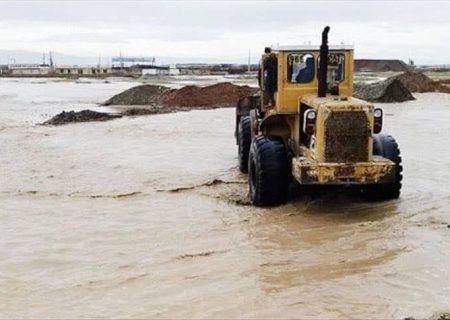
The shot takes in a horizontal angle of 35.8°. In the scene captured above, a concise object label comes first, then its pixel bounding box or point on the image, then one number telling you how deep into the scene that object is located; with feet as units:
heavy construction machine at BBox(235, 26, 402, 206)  31.68
